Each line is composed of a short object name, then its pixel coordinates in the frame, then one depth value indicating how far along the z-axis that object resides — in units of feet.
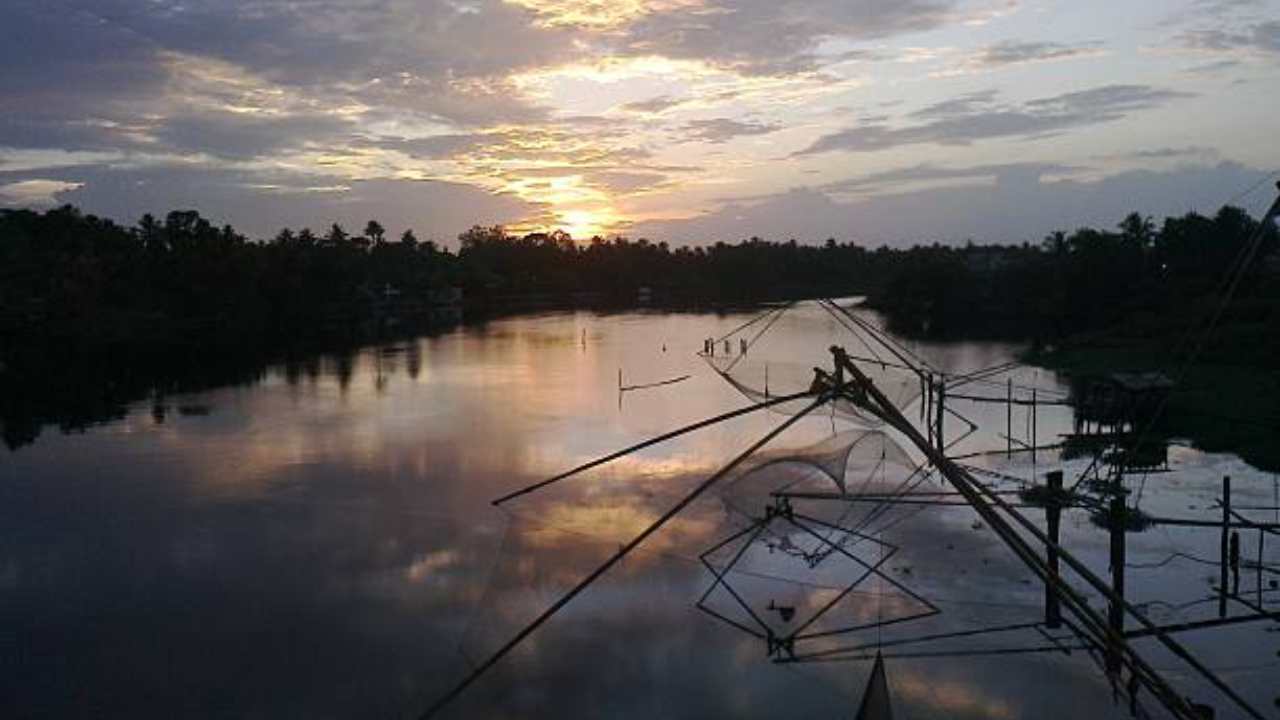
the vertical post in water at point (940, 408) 49.00
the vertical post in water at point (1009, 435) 52.92
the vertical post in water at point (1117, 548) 23.61
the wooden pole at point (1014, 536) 11.48
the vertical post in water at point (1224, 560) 26.06
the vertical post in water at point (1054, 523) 25.29
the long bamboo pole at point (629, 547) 14.87
